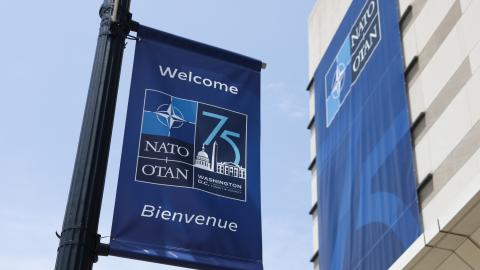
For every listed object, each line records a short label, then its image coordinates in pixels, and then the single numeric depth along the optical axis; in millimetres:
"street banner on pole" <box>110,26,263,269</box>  7332
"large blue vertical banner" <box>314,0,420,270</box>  20250
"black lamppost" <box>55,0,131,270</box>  5734
